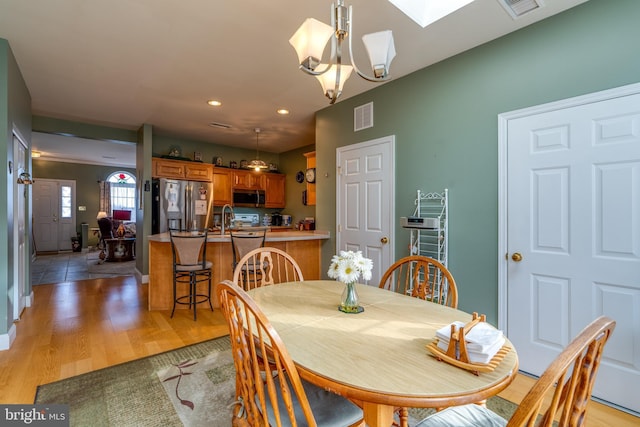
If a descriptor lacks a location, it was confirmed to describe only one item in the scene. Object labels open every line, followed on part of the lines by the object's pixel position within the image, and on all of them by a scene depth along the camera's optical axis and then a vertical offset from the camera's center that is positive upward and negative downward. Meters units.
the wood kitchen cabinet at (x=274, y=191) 6.94 +0.50
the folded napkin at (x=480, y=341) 0.95 -0.43
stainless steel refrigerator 5.12 +0.13
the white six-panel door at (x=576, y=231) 1.89 -0.13
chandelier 1.43 +0.86
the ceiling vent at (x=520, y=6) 2.00 +1.42
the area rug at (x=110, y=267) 5.97 -1.22
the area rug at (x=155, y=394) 1.75 -1.21
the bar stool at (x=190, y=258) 3.36 -0.54
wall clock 5.27 +0.65
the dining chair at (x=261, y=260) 1.97 -0.37
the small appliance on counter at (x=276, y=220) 7.05 -0.20
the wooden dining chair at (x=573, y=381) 0.65 -0.41
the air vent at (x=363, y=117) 3.54 +1.16
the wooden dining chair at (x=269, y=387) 0.87 -0.56
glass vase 1.49 -0.45
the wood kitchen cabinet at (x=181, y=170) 5.31 +0.79
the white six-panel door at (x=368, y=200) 3.32 +0.14
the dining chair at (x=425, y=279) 1.65 -0.41
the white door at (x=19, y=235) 3.02 -0.26
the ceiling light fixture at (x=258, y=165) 4.97 +0.78
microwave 6.53 +0.31
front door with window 8.41 -0.07
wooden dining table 0.86 -0.51
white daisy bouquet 1.44 -0.28
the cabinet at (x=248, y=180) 6.50 +0.71
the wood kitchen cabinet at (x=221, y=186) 6.18 +0.54
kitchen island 3.68 -0.60
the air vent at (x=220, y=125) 4.92 +1.46
